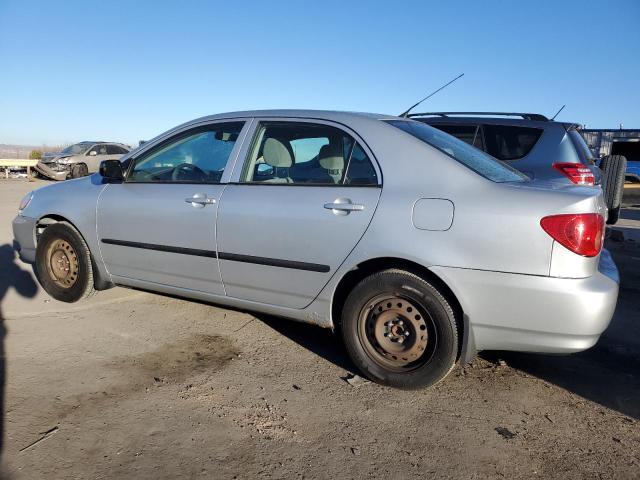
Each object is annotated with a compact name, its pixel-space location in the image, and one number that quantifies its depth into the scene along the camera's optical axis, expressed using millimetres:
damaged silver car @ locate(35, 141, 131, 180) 20094
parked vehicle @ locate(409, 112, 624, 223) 5684
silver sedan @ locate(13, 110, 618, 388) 2660
